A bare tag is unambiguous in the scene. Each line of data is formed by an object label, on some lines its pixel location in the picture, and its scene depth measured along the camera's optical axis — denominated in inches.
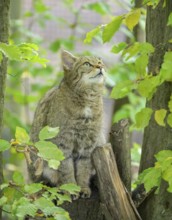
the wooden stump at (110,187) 242.2
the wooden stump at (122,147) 257.1
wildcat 300.0
